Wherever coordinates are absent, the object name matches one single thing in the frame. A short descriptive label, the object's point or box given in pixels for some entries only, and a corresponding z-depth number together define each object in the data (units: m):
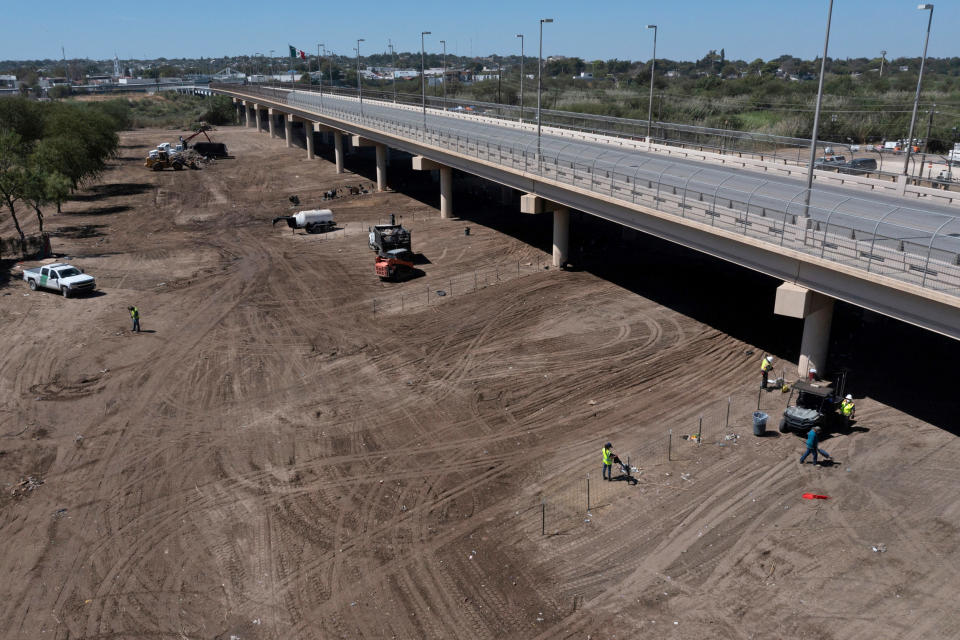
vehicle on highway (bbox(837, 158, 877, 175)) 51.75
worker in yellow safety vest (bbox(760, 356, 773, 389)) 23.87
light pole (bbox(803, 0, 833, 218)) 21.32
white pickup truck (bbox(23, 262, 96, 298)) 35.81
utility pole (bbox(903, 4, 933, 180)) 25.44
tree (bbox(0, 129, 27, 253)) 43.56
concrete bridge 20.09
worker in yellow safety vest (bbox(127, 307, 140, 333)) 31.16
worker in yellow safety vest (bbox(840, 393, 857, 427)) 21.05
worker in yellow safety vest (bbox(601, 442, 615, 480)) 18.89
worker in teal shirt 19.22
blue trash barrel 20.95
